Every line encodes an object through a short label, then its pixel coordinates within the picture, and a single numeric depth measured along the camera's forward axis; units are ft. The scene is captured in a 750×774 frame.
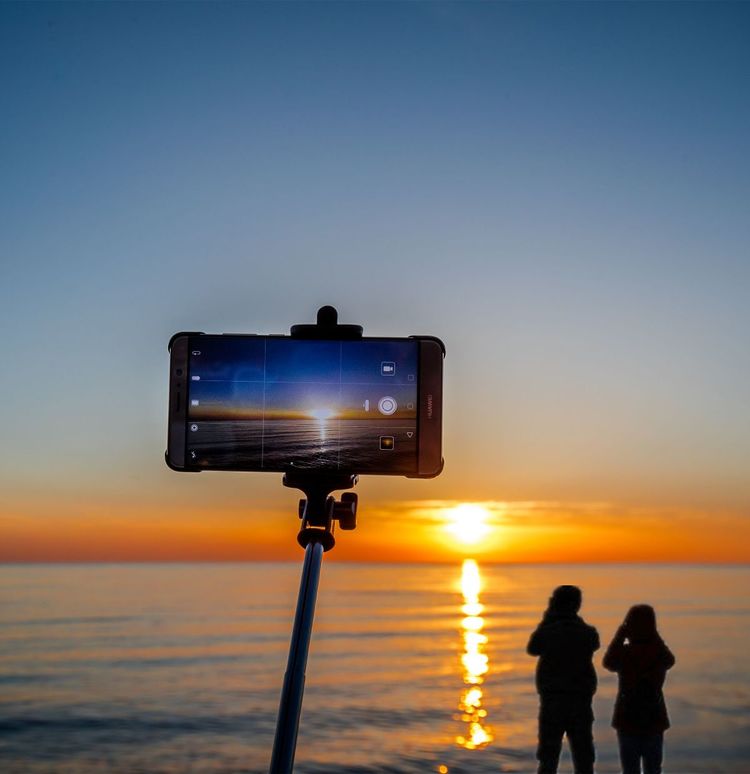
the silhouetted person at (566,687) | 24.56
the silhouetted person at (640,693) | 24.50
